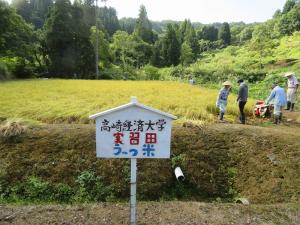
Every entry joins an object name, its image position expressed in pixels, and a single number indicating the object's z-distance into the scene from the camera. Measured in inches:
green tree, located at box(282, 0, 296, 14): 2198.4
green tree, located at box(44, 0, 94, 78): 829.0
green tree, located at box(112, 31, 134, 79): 1181.7
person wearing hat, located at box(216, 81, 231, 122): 267.4
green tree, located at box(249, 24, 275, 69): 1172.4
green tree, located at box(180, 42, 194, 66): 1379.5
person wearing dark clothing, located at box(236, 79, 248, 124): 265.3
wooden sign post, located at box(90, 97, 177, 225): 110.0
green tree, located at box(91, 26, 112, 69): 1000.7
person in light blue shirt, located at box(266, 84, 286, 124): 274.5
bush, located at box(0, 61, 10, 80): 628.7
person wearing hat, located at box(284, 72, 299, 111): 325.7
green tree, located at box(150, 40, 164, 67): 1487.1
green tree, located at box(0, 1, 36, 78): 696.2
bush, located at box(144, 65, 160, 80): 1041.1
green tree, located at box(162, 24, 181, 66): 1433.4
